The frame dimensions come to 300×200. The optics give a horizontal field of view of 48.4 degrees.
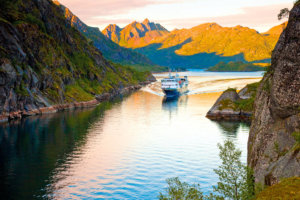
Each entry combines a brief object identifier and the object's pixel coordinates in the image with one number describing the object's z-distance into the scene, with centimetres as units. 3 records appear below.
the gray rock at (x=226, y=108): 12838
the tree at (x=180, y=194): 3543
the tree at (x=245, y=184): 3953
